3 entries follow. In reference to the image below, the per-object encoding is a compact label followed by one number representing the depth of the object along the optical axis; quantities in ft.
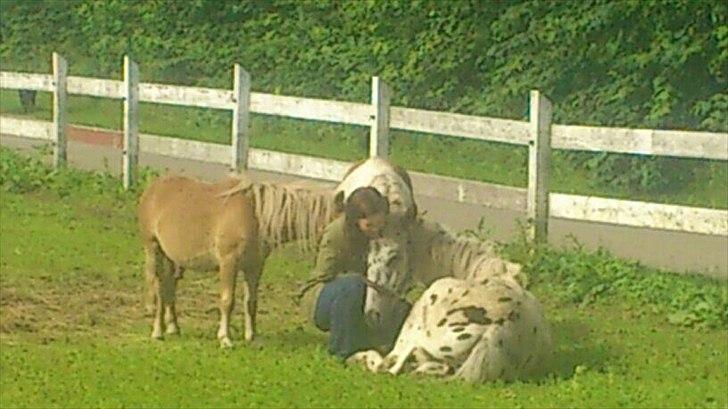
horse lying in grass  47.21
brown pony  52.32
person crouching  50.05
